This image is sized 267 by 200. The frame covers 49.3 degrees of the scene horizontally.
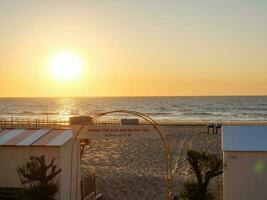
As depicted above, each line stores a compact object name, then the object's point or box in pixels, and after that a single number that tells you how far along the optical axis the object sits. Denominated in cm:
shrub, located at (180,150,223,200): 897
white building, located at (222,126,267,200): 905
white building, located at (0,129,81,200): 983
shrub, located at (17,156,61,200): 878
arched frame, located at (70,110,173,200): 878
